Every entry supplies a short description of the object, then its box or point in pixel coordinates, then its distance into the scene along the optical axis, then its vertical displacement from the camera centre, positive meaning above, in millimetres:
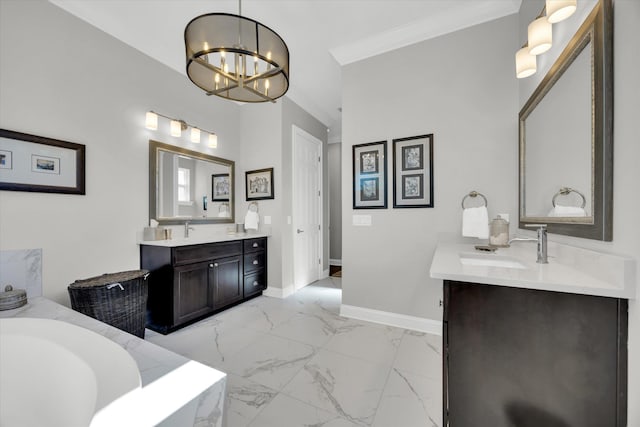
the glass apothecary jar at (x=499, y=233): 1781 -166
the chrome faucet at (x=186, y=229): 2842 -202
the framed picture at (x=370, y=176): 2508 +376
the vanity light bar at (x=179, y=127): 2471 +951
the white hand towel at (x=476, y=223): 1969 -100
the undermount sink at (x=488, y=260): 1346 -289
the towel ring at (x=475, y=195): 2090 +138
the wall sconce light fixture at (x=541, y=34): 1072 +912
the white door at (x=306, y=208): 3682 +55
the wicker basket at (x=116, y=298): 1819 -679
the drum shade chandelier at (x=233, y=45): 1412 +1021
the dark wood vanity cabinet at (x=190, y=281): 2291 -721
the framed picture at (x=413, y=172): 2307 +382
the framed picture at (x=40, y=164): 1705 +367
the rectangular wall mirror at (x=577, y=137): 908 +349
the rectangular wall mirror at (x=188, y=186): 2631 +316
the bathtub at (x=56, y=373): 711 -546
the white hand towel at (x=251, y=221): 3417 -134
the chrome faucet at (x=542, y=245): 1231 -178
